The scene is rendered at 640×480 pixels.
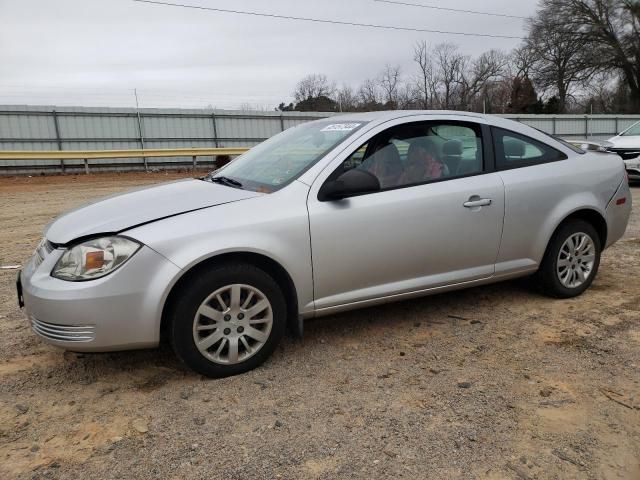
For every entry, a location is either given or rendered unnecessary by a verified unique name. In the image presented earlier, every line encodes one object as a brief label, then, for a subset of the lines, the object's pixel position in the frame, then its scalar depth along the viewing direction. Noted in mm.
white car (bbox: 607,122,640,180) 11859
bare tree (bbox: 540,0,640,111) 42469
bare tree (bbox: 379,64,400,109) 48875
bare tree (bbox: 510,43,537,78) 46500
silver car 2875
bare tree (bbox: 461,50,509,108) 56281
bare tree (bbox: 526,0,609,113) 43406
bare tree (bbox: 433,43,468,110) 54744
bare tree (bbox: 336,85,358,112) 46044
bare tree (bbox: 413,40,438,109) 53234
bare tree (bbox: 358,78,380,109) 45397
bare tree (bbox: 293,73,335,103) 50594
